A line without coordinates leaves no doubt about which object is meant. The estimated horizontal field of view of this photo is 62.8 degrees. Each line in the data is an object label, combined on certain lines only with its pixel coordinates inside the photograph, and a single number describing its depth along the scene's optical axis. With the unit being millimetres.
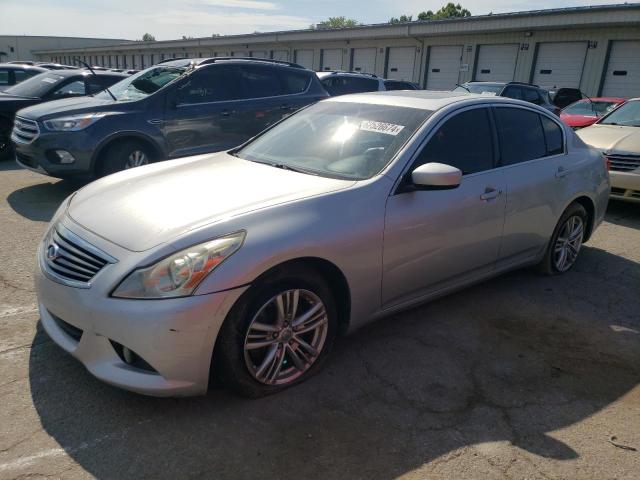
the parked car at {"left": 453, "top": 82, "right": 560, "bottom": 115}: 13703
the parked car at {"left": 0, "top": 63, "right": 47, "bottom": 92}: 12156
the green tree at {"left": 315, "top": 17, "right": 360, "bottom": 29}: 116750
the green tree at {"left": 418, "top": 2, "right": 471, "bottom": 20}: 68562
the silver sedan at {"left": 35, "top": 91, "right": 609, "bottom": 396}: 2529
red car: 12302
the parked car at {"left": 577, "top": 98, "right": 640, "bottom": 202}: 7152
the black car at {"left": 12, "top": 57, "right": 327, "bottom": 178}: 6594
